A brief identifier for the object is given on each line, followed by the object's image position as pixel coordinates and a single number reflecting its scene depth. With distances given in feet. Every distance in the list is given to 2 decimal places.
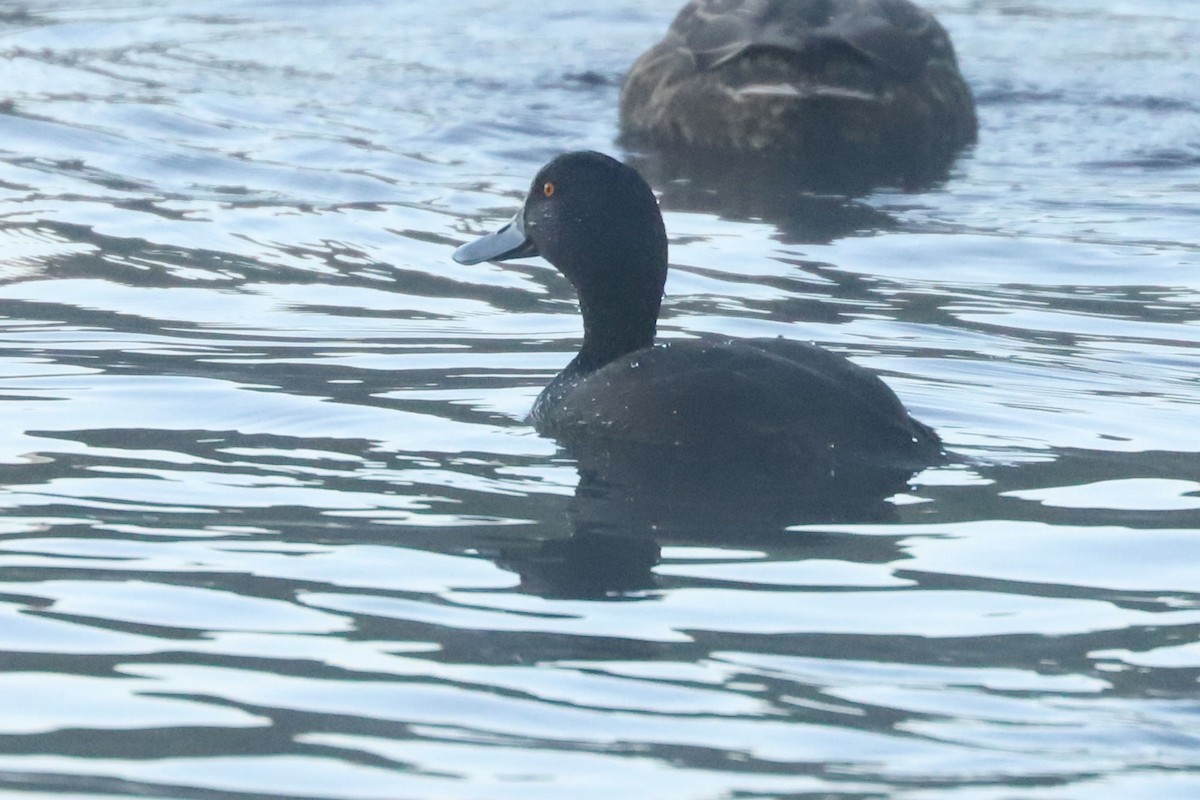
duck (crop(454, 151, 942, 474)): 43.42
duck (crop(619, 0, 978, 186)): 81.61
